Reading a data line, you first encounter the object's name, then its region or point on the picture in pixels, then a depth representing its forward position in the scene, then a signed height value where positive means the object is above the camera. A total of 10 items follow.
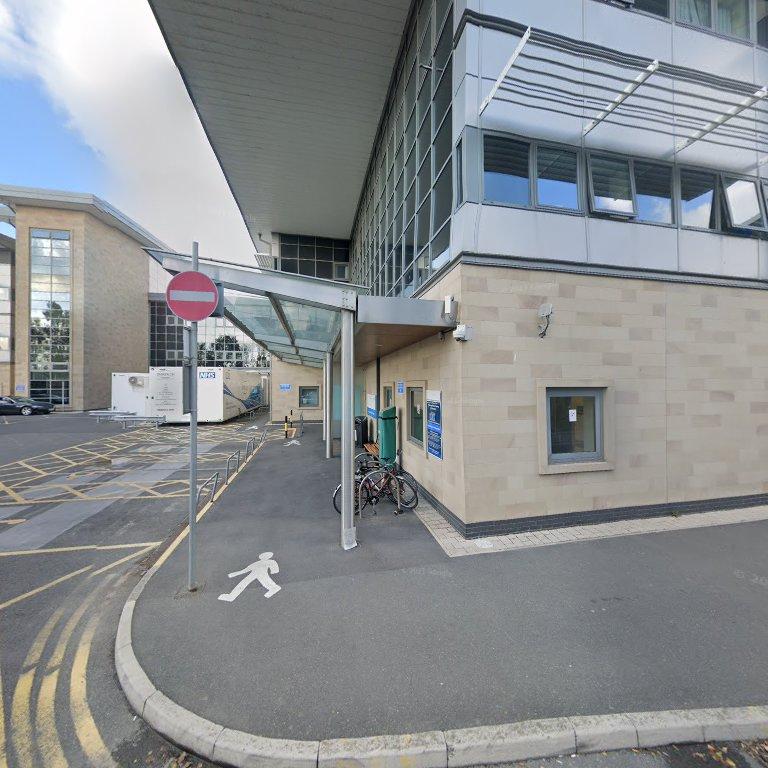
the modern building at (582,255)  5.25 +2.33
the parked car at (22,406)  25.12 -0.82
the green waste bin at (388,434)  8.89 -1.09
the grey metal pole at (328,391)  11.73 +0.08
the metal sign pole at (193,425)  3.71 -0.34
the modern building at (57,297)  29.38 +8.75
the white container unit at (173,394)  18.62 +0.05
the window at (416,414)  7.45 -0.50
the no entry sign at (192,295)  3.66 +1.08
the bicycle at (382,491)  6.34 -1.88
